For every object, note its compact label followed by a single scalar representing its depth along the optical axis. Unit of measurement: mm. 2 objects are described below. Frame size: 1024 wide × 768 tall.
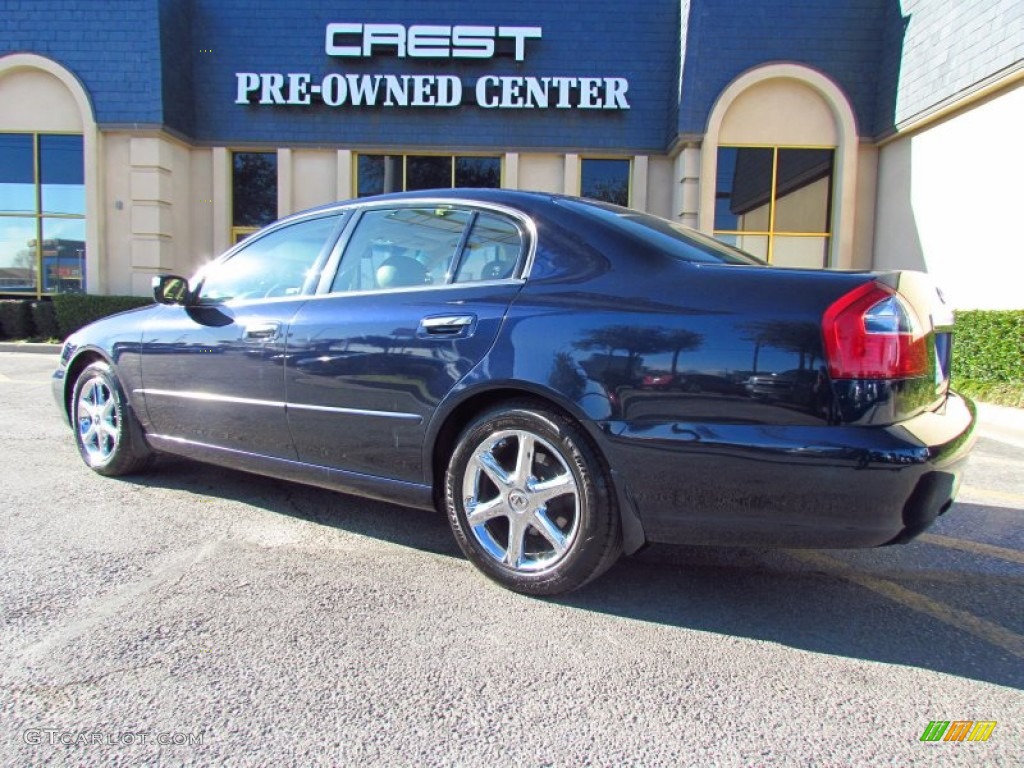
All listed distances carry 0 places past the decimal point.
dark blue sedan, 2279
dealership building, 12656
